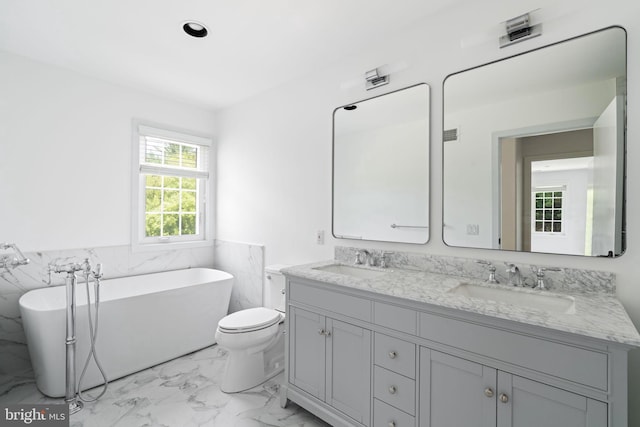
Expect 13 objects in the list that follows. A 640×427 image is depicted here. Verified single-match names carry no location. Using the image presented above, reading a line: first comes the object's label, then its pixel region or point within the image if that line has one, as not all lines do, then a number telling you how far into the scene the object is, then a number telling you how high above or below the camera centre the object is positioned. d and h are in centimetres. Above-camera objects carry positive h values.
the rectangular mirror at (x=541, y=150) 142 +34
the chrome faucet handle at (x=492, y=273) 166 -32
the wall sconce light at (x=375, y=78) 215 +96
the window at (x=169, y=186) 326 +29
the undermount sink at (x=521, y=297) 139 -41
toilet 218 -100
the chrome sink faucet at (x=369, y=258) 221 -33
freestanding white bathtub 209 -90
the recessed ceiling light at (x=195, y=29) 206 +126
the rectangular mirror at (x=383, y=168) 203 +33
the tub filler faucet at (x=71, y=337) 201 -84
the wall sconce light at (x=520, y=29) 158 +97
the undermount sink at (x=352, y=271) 210 -41
